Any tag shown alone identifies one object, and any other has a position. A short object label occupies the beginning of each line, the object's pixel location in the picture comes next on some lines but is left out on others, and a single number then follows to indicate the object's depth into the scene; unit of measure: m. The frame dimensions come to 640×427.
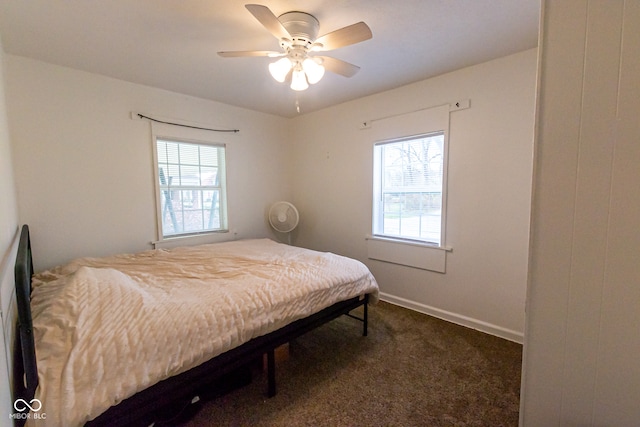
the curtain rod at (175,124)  2.83
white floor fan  3.73
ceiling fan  1.54
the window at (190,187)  3.09
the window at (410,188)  2.82
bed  1.03
